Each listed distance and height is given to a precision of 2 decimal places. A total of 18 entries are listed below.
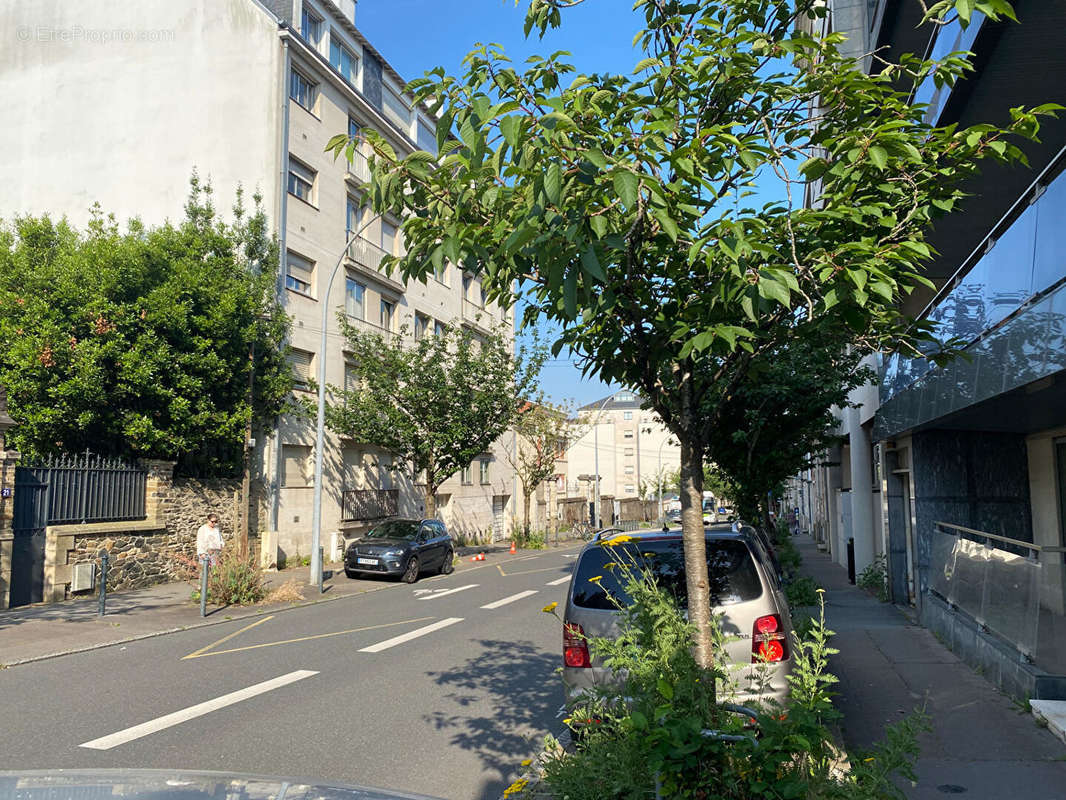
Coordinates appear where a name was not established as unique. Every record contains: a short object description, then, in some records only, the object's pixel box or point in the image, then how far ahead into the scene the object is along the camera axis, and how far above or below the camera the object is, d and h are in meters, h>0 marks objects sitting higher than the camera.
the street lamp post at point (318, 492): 18.17 -0.31
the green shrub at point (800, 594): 11.95 -1.81
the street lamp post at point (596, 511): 50.81 -2.24
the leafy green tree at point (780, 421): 14.98 +1.10
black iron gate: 14.42 -1.01
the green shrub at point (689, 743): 3.34 -1.15
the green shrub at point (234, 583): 15.02 -1.94
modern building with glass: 6.79 +0.66
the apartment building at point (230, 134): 24.61 +11.11
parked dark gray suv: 20.44 -1.90
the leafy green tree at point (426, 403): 25.64 +2.47
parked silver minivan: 5.54 -0.87
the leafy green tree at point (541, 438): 37.84 +1.92
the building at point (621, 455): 96.69 +2.69
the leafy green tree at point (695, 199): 3.32 +1.30
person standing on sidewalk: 14.96 -1.12
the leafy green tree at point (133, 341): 18.38 +3.32
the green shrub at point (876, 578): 15.26 -2.06
